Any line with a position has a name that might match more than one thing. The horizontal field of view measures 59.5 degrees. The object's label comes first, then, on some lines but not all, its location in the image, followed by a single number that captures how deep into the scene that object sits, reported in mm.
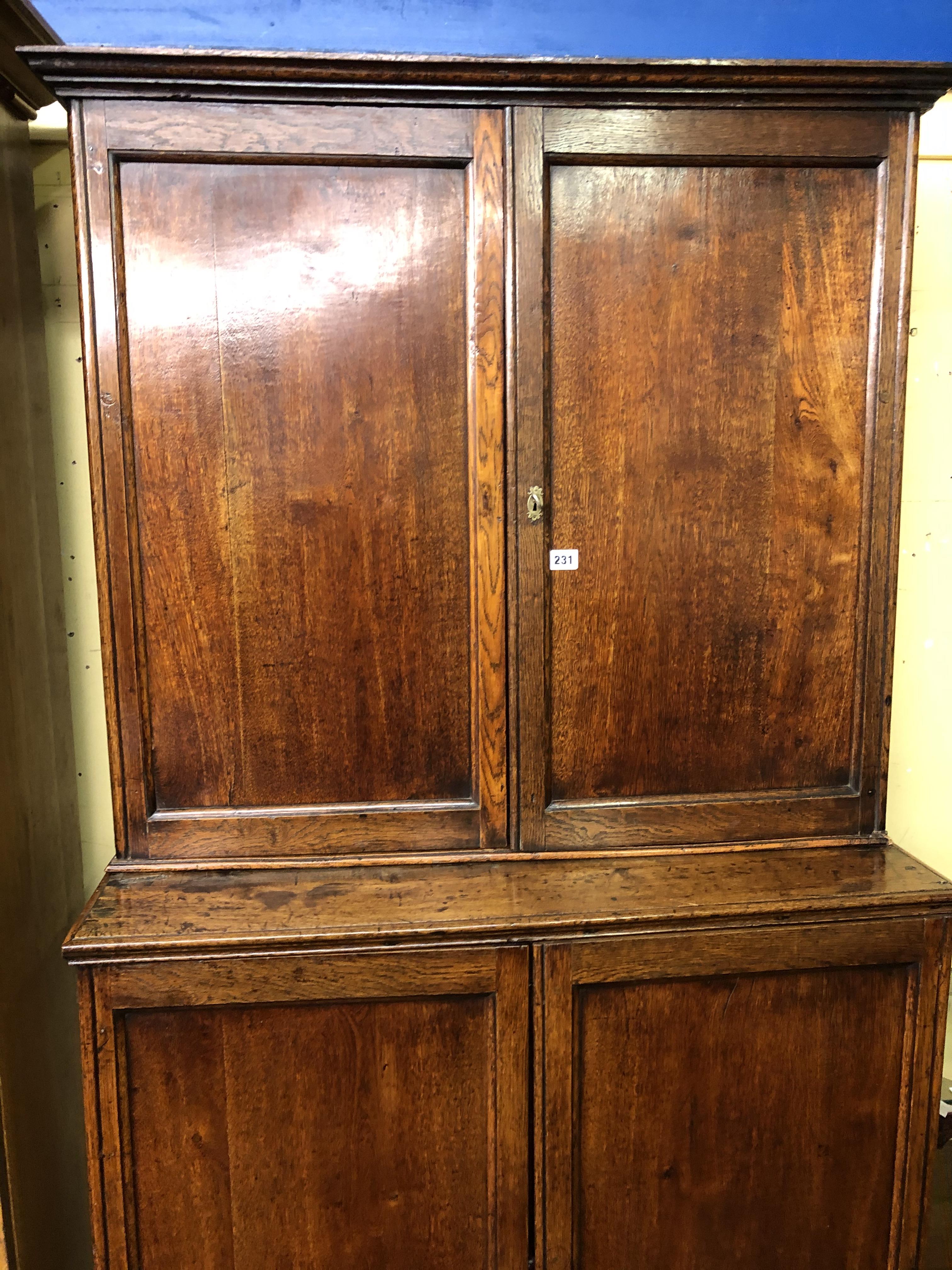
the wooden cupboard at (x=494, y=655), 1333
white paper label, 1467
